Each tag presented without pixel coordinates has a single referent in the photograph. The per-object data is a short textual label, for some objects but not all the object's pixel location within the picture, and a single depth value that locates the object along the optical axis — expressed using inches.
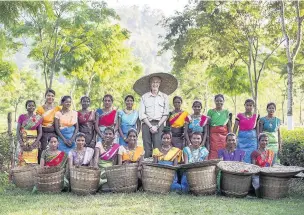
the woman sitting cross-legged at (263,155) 334.6
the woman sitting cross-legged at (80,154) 327.0
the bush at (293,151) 377.4
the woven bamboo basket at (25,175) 325.7
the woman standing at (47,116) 350.3
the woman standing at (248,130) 357.4
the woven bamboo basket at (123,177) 304.5
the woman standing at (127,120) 360.5
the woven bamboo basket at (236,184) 303.9
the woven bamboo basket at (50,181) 304.3
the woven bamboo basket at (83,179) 300.7
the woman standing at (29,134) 346.0
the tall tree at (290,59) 616.7
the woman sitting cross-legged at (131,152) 327.0
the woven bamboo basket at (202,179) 301.4
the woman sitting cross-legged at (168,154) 328.2
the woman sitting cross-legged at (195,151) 332.5
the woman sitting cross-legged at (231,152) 333.7
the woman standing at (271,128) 359.3
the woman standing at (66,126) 350.3
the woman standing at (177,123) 358.3
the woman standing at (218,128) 358.0
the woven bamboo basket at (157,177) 301.0
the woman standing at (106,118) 361.7
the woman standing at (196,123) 355.3
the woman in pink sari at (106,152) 333.4
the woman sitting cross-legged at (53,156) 330.7
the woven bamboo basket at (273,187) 304.2
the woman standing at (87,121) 358.3
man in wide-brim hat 354.3
